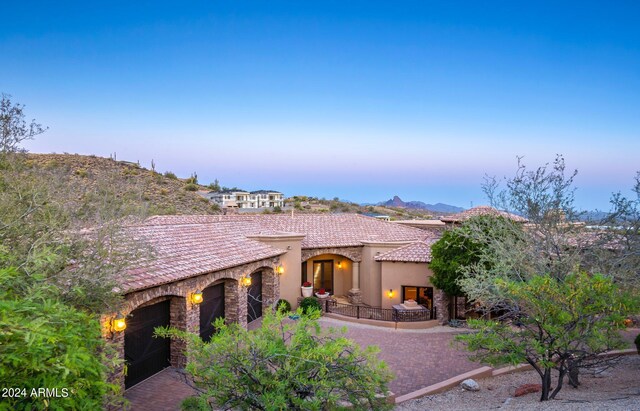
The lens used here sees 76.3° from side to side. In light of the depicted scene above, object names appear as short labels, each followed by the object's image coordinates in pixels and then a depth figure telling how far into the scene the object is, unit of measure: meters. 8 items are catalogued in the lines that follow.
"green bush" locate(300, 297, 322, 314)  21.02
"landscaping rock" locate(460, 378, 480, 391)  12.03
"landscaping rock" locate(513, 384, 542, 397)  11.23
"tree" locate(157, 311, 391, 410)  6.01
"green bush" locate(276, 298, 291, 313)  20.92
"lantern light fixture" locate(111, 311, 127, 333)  10.10
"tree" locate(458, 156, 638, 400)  8.73
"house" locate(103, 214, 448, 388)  12.22
